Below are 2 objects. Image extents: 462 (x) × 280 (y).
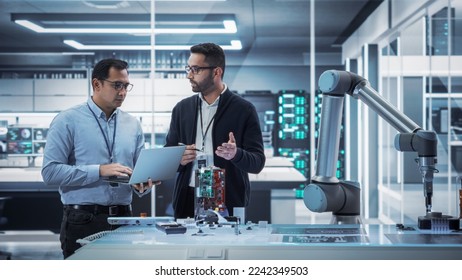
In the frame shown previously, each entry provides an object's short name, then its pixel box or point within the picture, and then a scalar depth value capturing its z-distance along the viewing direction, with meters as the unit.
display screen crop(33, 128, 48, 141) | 6.26
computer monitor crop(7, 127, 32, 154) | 6.28
